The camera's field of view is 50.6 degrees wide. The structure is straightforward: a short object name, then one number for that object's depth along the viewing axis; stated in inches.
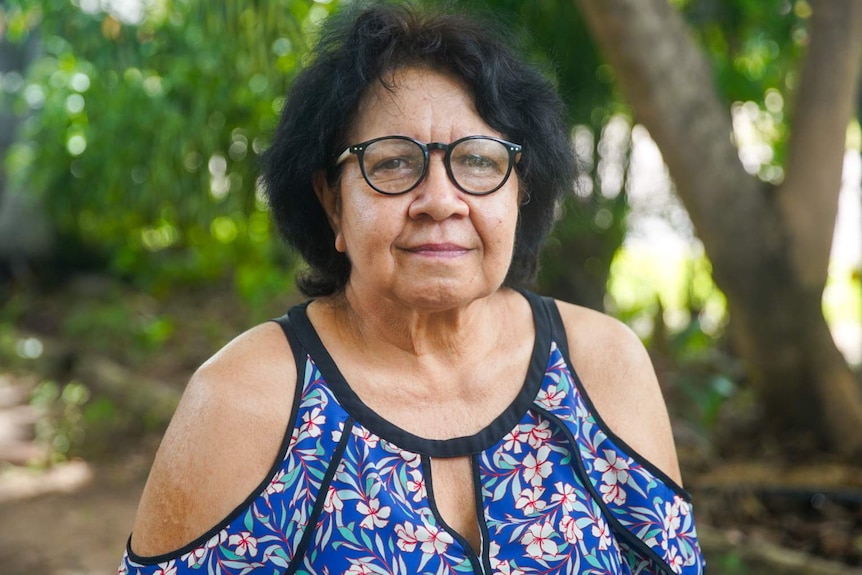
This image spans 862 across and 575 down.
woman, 63.4
